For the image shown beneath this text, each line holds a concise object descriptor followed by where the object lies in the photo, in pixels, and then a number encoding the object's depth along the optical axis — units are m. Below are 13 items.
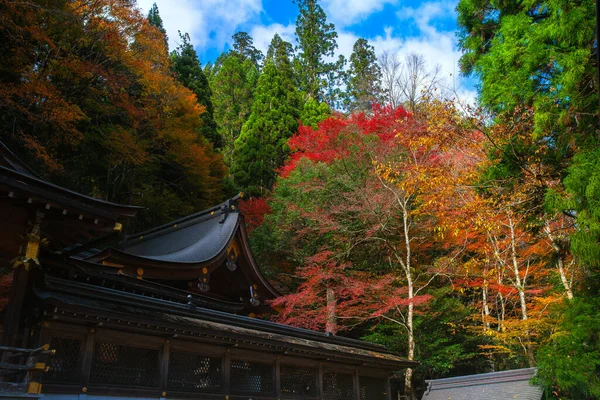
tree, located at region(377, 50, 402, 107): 33.81
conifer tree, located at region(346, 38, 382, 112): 41.72
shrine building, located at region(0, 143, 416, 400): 6.11
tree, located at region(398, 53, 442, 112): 30.80
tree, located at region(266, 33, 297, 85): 36.79
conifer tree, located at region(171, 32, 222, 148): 30.31
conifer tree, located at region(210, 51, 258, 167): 39.50
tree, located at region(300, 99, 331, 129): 32.38
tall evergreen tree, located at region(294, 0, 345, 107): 44.66
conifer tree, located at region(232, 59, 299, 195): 29.17
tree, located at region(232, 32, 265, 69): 54.69
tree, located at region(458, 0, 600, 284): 8.30
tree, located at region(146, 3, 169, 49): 32.88
